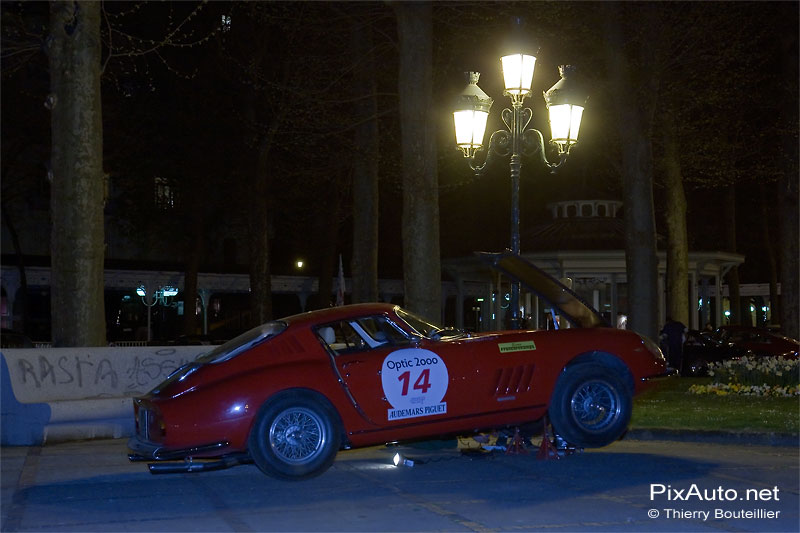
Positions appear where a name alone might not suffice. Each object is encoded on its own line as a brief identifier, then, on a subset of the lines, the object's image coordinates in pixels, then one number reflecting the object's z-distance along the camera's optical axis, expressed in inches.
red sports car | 343.0
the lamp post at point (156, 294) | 1494.8
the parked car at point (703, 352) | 1136.8
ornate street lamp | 560.4
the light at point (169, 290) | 1648.5
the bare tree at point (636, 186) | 759.1
